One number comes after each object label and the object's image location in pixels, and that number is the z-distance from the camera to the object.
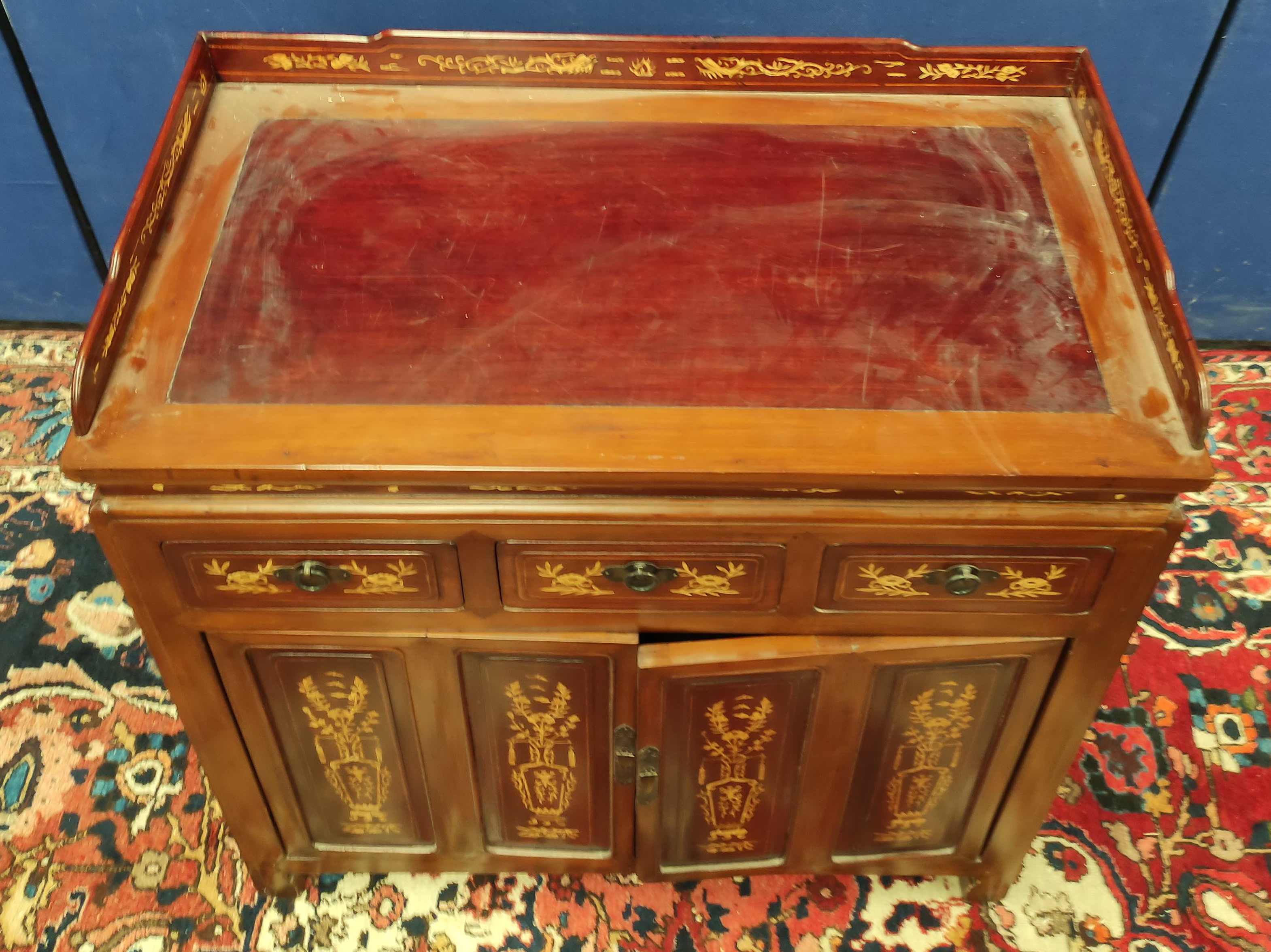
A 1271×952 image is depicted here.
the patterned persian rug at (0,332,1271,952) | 1.52
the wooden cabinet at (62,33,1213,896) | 1.03
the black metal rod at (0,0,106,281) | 1.71
